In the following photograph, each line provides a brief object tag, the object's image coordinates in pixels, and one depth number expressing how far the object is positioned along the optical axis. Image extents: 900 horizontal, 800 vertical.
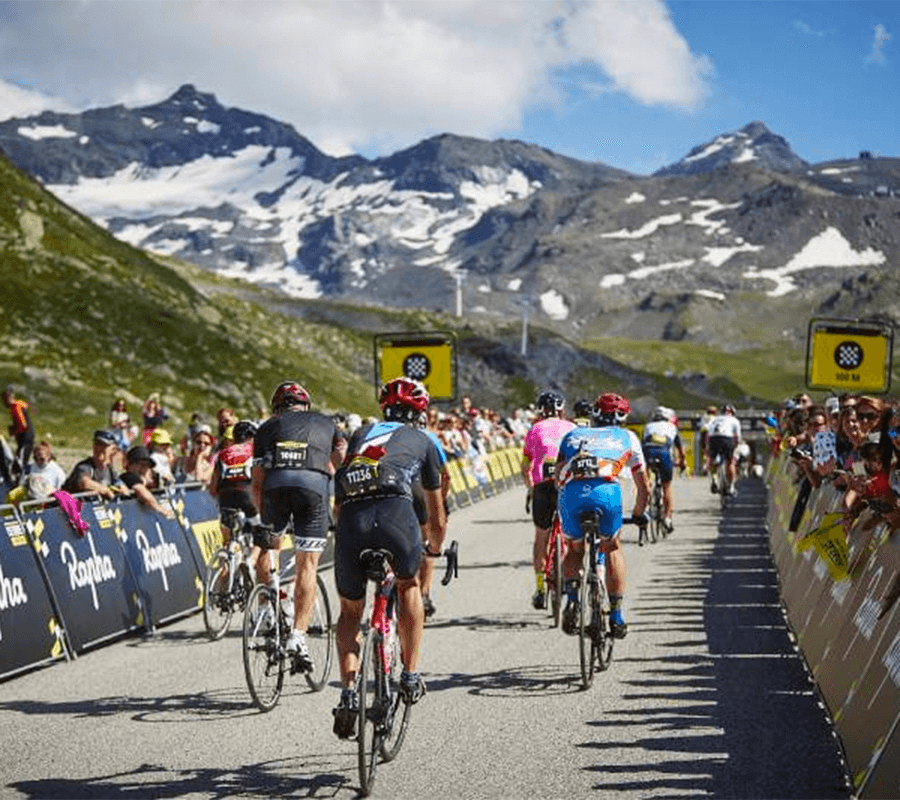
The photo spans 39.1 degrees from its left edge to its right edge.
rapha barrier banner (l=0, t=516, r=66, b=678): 10.27
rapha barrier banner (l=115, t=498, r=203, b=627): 12.85
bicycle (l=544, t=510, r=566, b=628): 12.73
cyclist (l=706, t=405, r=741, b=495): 28.08
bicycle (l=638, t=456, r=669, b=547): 21.23
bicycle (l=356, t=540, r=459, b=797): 6.75
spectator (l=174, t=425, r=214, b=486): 15.52
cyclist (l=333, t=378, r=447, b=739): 7.15
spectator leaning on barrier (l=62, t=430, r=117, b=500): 12.69
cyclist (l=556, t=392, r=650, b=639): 10.19
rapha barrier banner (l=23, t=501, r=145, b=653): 11.20
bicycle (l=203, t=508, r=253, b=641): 11.80
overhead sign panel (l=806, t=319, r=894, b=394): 23.45
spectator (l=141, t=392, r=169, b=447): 23.58
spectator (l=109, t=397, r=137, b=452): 24.28
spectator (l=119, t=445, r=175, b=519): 13.30
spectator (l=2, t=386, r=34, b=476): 21.92
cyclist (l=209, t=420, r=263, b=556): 12.48
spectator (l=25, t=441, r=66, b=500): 14.31
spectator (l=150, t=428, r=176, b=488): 16.45
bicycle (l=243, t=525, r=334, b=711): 8.95
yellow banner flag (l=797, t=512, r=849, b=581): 9.59
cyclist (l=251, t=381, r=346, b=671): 9.47
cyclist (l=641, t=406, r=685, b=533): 21.19
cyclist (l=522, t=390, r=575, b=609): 13.26
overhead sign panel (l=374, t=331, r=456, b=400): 30.22
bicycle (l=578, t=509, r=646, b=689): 9.84
